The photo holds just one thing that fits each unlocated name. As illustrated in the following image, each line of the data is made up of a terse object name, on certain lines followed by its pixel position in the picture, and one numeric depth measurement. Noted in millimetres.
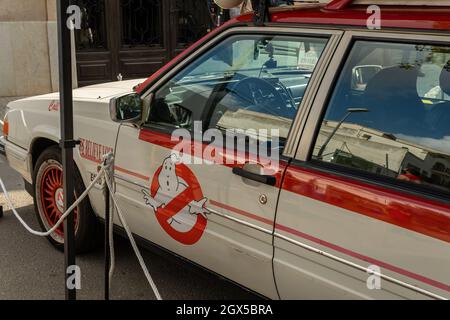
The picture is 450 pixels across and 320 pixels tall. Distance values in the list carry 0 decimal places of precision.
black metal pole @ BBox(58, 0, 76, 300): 2494
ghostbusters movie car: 2033
